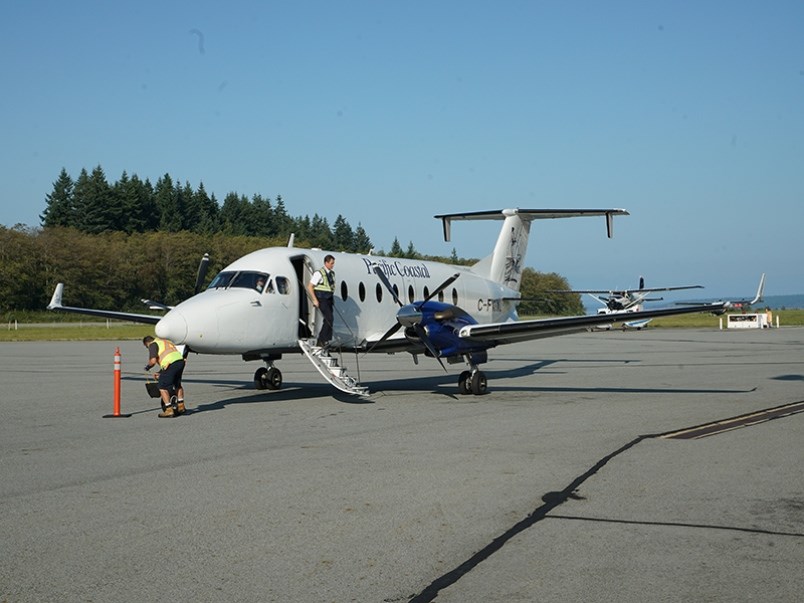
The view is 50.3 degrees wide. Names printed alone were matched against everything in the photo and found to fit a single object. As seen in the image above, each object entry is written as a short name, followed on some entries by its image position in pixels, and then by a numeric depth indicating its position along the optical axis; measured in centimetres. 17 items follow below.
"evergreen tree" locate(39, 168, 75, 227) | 12875
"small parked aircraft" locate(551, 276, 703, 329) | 7506
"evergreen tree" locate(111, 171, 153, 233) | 13225
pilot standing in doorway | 1869
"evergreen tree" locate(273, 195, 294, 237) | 15525
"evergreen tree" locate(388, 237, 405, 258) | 15502
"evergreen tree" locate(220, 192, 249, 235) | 14875
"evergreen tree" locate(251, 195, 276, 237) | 15225
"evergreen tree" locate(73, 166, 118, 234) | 12794
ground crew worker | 1541
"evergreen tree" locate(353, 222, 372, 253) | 17574
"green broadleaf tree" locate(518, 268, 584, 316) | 11012
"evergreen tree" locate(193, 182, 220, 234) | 14150
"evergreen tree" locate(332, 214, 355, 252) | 17438
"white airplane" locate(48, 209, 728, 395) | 1689
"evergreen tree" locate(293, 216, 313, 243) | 15201
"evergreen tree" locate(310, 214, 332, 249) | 15475
